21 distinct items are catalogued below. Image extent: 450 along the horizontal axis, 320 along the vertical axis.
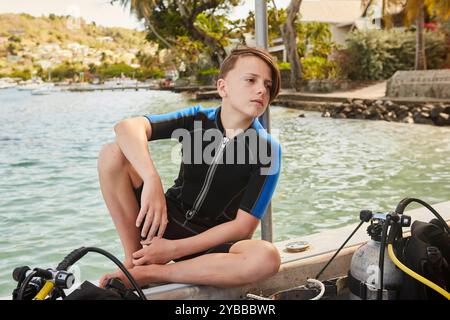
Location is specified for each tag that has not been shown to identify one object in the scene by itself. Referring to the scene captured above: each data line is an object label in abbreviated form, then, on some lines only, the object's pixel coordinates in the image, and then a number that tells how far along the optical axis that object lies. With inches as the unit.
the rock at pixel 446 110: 408.5
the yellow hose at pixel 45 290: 43.7
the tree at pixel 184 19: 1126.4
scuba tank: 61.0
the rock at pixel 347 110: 496.7
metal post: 74.0
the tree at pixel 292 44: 733.9
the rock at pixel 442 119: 398.0
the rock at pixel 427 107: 419.9
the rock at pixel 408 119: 427.2
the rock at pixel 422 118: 411.8
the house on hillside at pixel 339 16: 884.6
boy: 64.1
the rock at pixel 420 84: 484.4
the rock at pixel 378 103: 482.3
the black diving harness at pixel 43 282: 44.2
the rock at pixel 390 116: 449.7
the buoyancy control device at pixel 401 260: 55.4
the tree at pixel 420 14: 570.6
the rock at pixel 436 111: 406.6
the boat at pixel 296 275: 64.4
